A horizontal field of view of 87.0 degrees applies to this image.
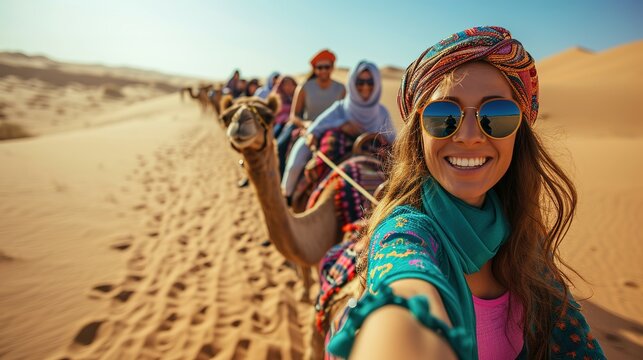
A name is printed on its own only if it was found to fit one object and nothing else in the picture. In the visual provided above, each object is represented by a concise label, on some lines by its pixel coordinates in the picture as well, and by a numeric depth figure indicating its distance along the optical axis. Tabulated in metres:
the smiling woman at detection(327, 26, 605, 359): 0.60
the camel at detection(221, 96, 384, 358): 2.01
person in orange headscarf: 5.32
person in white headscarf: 3.54
